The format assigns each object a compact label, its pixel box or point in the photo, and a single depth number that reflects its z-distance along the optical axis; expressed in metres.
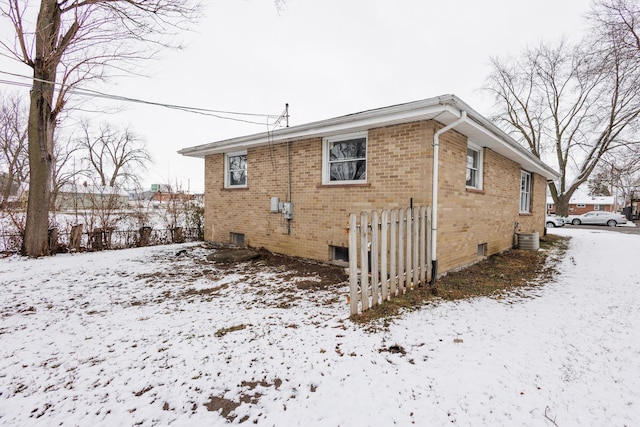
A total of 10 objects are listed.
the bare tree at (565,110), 14.27
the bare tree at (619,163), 13.71
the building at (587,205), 41.50
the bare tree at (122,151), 33.88
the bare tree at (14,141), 18.08
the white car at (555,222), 23.17
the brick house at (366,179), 5.15
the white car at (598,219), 24.77
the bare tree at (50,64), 6.98
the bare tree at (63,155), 15.70
